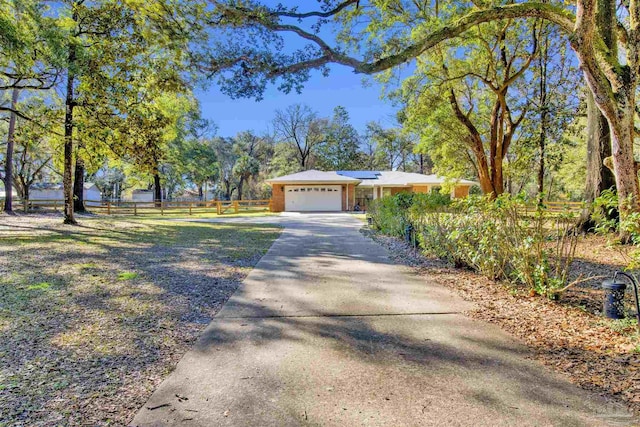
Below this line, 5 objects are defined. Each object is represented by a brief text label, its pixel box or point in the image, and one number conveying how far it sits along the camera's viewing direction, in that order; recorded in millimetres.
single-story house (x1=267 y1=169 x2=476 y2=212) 25109
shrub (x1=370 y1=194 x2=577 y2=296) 3805
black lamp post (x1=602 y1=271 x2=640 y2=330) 3312
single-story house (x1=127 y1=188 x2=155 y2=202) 52312
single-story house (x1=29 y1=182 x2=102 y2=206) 43766
